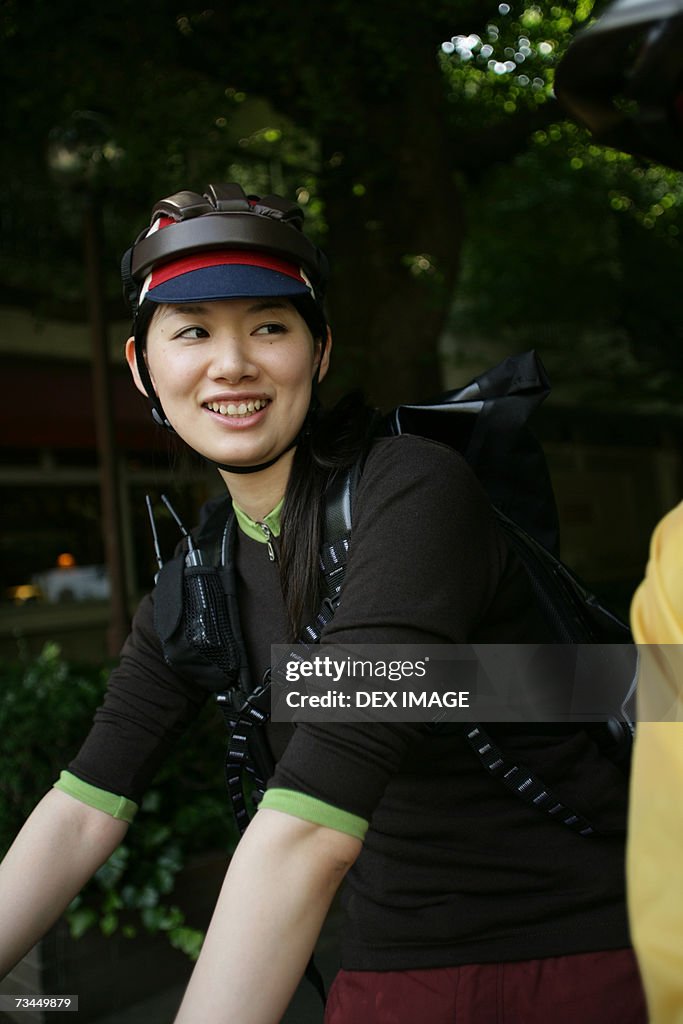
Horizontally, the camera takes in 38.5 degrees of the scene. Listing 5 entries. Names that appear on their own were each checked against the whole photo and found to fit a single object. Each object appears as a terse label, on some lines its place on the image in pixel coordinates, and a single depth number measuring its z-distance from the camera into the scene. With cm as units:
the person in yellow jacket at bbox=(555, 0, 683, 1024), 90
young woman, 125
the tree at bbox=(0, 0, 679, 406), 570
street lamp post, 547
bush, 344
